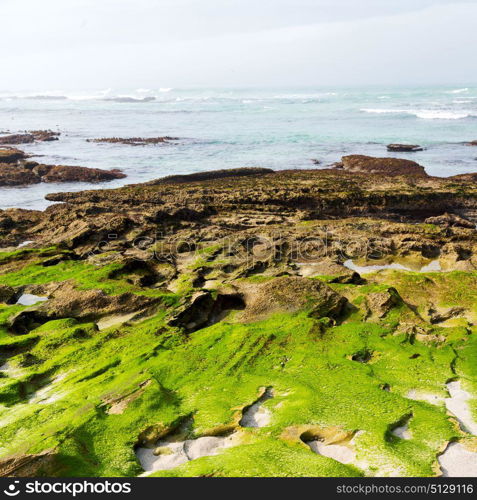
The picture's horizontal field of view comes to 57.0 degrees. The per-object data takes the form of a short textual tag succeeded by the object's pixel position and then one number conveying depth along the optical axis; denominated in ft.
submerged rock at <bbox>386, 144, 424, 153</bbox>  137.08
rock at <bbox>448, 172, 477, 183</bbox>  89.82
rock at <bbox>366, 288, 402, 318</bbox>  35.60
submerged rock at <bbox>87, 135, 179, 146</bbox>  168.01
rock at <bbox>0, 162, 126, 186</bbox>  106.73
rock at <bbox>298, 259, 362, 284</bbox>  42.37
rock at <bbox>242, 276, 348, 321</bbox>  35.63
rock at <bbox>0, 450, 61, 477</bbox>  19.25
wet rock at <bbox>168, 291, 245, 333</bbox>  35.35
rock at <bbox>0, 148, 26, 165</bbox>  131.13
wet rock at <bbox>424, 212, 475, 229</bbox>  62.64
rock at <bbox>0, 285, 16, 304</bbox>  40.91
